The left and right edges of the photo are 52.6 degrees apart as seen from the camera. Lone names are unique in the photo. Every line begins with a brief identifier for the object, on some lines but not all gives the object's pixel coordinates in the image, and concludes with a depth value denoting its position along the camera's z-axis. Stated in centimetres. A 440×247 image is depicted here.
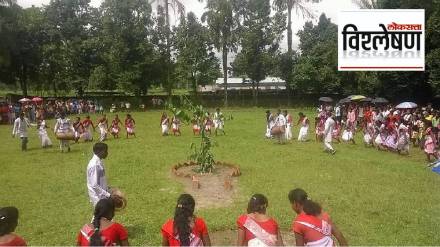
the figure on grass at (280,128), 1898
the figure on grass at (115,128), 2155
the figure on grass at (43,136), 1850
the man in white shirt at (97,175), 699
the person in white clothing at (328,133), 1659
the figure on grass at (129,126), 2186
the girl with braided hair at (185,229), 427
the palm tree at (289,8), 4209
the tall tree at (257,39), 4531
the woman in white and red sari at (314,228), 453
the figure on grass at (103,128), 2053
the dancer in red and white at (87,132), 2039
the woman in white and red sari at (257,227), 449
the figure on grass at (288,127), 2025
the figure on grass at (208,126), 2244
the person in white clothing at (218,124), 2226
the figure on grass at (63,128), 1710
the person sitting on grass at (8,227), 432
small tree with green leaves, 1277
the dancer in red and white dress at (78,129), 1978
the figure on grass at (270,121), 2107
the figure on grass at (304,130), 2001
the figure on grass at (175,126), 2273
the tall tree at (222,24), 4378
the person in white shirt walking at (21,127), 1777
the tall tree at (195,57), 4716
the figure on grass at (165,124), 2255
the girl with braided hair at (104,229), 429
